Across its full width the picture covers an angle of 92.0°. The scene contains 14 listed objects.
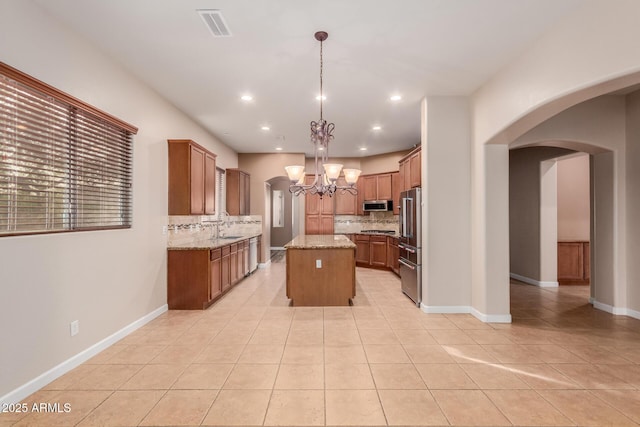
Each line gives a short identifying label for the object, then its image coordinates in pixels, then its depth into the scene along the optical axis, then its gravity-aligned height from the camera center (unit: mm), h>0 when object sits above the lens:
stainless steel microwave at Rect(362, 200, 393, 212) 7742 +234
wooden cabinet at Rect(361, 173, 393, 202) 7742 +731
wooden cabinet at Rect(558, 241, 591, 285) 5902 -925
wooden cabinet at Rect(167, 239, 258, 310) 4438 -917
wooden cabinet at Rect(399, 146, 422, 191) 4855 +782
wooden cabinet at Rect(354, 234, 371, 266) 7977 -893
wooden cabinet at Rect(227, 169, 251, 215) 6855 +517
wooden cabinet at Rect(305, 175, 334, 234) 8289 +3
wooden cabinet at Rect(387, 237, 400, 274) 7020 -915
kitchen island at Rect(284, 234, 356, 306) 4621 -915
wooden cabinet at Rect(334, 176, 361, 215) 8430 +330
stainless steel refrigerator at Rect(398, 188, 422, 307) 4484 -446
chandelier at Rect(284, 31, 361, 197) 3566 +501
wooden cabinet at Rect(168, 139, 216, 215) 4461 +569
